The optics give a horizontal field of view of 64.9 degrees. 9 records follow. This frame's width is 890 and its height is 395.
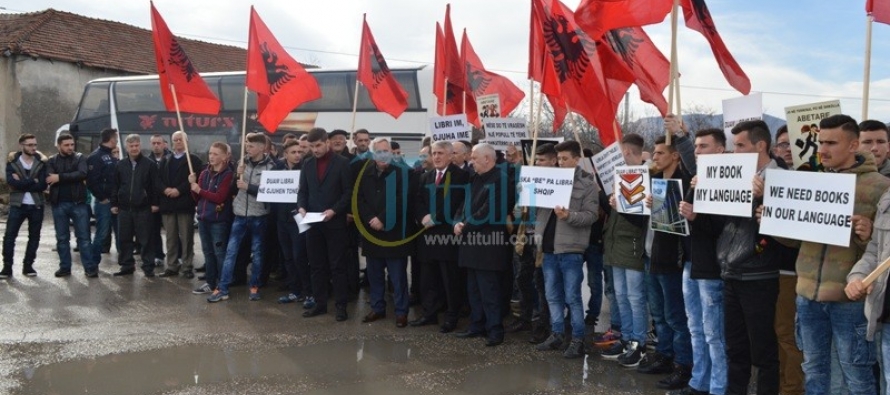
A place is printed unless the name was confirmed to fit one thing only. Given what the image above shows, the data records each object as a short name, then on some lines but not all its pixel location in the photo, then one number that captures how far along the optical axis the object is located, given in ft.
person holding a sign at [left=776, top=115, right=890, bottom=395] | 12.89
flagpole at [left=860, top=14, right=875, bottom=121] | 15.17
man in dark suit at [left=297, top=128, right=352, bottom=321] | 25.23
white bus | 52.13
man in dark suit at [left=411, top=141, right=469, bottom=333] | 23.86
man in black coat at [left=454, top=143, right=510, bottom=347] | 22.25
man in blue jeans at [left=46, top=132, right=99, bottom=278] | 32.07
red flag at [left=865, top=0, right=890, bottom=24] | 16.70
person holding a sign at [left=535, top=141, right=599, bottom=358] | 20.76
